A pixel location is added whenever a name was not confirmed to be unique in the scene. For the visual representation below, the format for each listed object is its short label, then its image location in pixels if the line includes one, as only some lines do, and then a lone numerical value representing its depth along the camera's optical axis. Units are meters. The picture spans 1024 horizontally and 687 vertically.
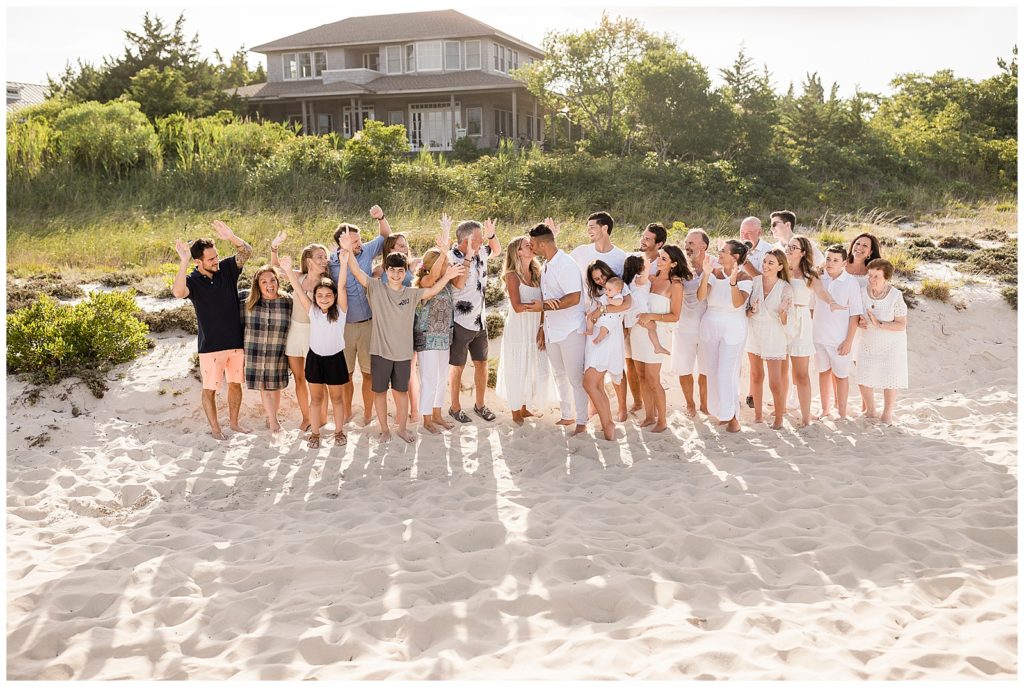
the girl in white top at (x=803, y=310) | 7.95
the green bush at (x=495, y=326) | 10.52
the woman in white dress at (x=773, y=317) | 7.87
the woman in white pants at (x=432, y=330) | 7.86
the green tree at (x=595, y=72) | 29.31
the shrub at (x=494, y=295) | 11.20
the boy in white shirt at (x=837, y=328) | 8.08
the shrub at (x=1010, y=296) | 11.72
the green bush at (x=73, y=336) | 8.81
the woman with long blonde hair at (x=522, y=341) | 7.76
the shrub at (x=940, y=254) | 13.41
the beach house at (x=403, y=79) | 32.72
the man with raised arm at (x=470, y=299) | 7.99
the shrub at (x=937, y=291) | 11.76
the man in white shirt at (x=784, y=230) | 8.28
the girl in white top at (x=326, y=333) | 7.60
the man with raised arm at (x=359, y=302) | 7.81
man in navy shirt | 7.62
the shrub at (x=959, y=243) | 14.23
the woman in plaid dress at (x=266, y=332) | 7.88
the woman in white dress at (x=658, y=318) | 7.77
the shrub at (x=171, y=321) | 10.11
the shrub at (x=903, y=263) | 12.61
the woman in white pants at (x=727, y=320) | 7.72
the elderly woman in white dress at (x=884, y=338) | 7.98
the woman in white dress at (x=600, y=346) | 7.58
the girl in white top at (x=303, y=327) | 7.72
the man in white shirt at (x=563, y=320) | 7.52
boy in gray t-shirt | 7.57
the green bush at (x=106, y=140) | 19.84
